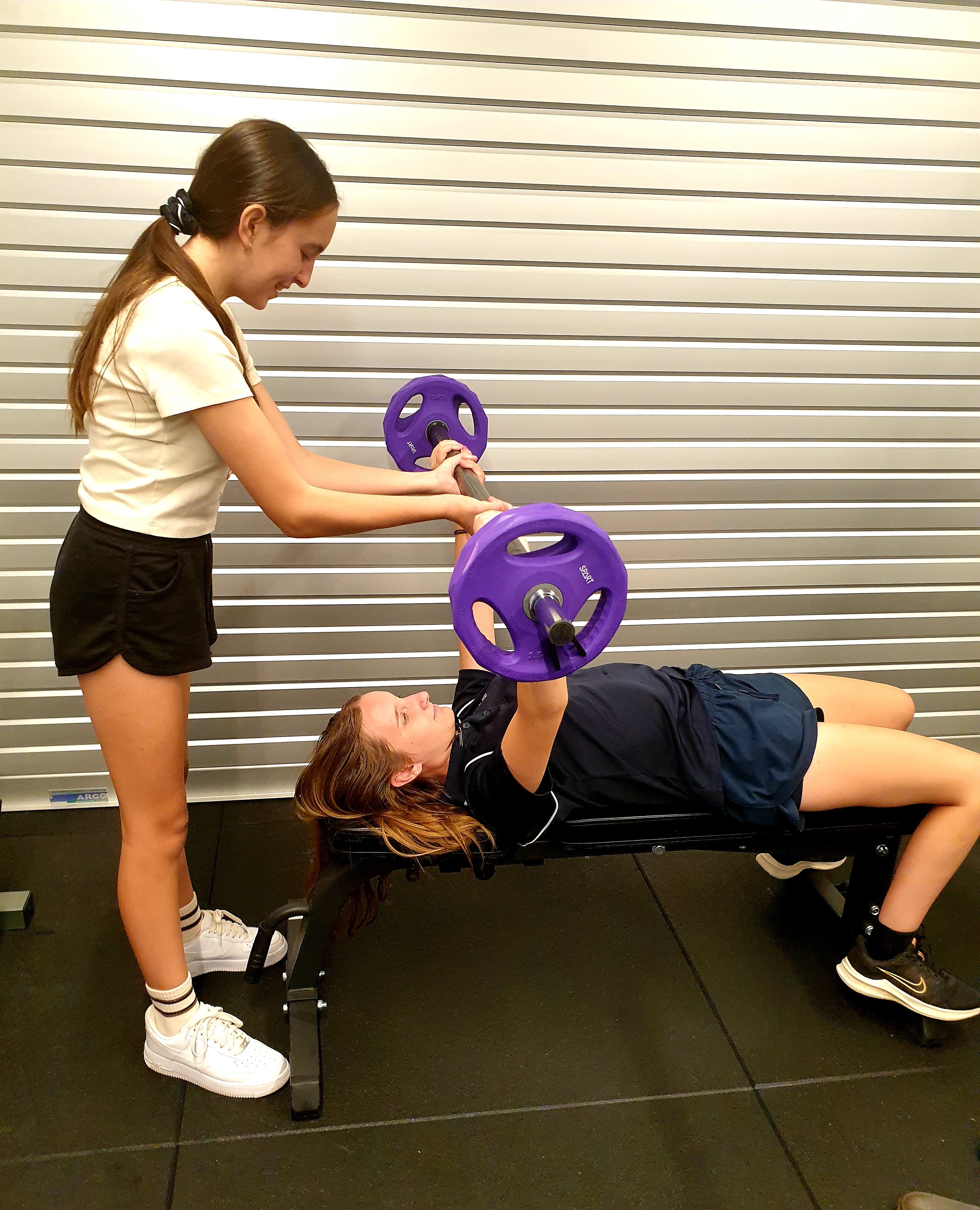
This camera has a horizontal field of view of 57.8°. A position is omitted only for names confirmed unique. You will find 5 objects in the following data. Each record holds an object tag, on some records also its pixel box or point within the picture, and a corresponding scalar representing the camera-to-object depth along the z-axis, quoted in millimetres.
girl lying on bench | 1796
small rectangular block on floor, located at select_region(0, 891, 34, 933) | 2203
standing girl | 1431
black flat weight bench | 1808
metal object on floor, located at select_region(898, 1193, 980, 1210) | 1548
